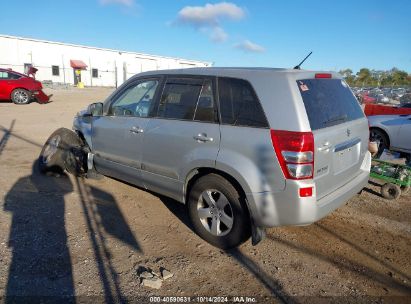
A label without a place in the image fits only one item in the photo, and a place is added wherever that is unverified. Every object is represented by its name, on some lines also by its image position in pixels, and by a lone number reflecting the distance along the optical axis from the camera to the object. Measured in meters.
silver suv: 3.11
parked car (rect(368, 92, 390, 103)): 19.83
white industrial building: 37.69
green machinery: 5.26
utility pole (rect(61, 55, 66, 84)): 42.06
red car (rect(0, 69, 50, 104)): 16.30
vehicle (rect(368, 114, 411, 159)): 8.05
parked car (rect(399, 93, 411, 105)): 22.59
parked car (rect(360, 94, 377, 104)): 19.42
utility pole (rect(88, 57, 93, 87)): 45.66
